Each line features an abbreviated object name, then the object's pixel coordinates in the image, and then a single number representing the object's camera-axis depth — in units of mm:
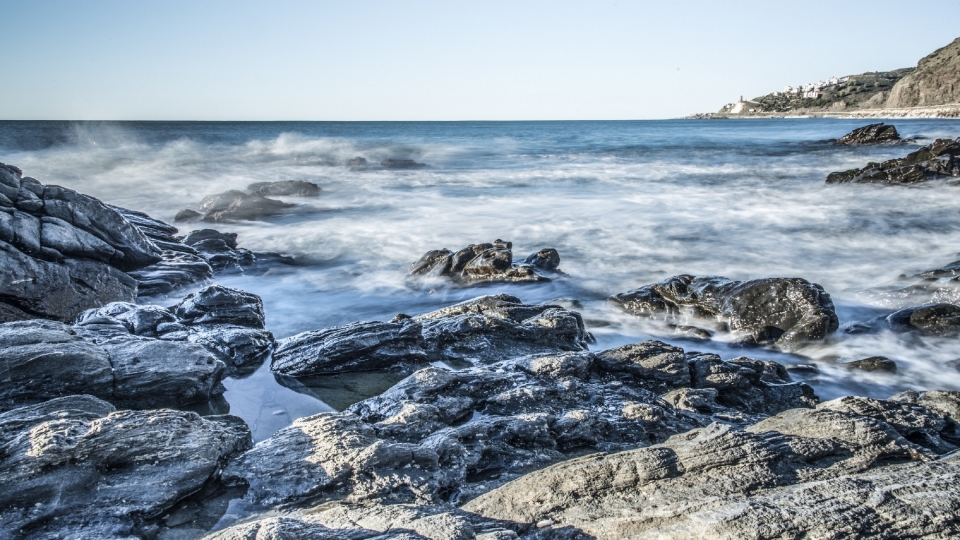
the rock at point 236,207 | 17234
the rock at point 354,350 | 6004
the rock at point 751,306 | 7320
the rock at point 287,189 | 22328
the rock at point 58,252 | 7348
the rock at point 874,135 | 36906
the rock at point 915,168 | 19375
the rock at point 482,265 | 10414
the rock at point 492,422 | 3627
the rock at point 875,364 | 6484
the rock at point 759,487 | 2695
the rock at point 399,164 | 33562
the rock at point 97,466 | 3152
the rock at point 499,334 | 6379
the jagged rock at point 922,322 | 7219
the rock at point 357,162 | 34300
